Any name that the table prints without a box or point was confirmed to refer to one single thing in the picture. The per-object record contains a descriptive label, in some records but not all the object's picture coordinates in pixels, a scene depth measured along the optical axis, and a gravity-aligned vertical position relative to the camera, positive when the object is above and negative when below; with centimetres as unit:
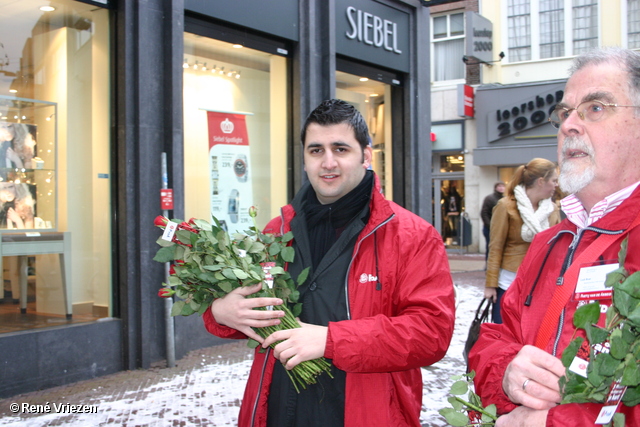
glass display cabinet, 536 +11
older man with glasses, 155 -11
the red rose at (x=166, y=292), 224 -35
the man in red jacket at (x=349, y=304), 207 -39
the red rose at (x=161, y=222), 225 -8
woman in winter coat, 496 -20
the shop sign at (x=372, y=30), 838 +256
